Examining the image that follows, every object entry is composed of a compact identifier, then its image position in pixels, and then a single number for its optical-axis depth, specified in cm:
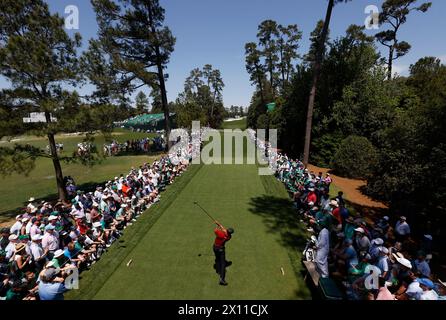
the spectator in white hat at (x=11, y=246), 749
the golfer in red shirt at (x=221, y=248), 749
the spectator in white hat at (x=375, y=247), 695
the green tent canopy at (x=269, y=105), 4999
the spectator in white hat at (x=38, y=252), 746
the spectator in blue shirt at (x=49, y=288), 604
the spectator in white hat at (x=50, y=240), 775
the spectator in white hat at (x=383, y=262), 648
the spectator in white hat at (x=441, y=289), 580
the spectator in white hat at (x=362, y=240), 751
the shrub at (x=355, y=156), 1884
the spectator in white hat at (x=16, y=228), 885
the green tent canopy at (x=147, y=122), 6019
